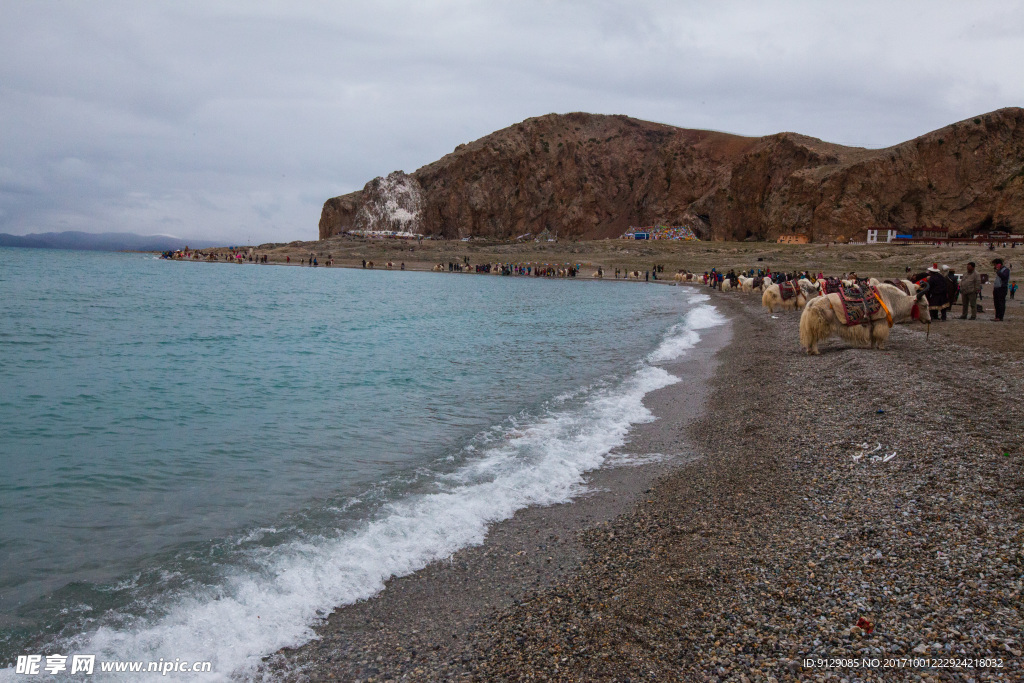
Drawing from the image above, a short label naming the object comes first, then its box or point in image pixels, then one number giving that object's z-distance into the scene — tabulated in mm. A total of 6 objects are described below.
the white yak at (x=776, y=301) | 29278
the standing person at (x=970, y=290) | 20750
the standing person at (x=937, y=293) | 20469
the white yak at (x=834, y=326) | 15586
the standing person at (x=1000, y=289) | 19828
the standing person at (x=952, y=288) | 21094
